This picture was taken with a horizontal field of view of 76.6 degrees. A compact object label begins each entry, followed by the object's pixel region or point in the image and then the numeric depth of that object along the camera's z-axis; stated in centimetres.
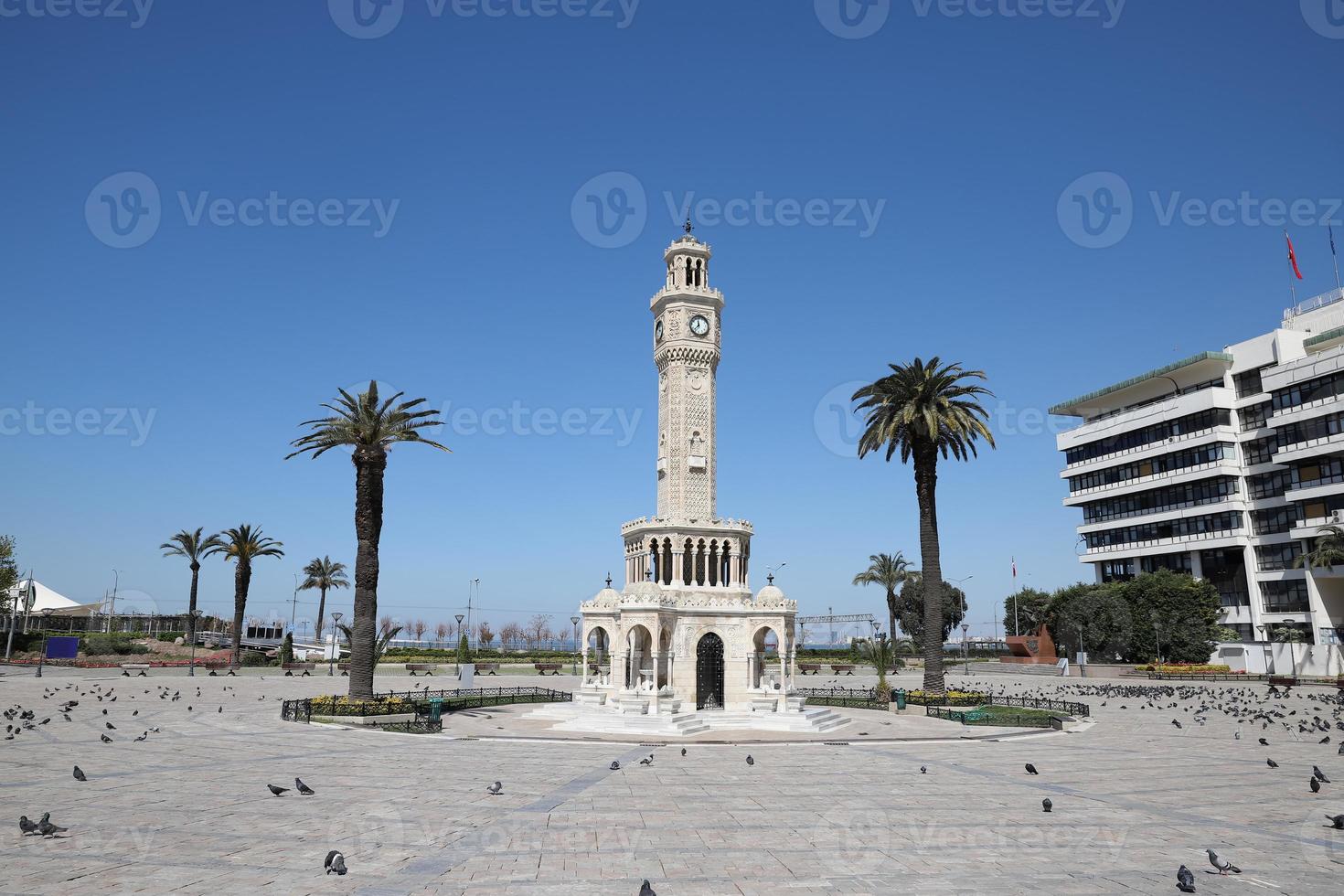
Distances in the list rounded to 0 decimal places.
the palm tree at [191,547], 7381
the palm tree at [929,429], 4219
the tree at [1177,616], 6844
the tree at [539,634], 16206
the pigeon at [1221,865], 1259
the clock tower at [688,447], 3897
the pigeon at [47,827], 1373
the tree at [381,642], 4122
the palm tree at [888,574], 9056
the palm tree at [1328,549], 5881
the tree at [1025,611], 9627
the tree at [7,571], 7394
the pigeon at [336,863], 1216
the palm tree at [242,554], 6894
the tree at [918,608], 10156
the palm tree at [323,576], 9569
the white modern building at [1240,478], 6500
